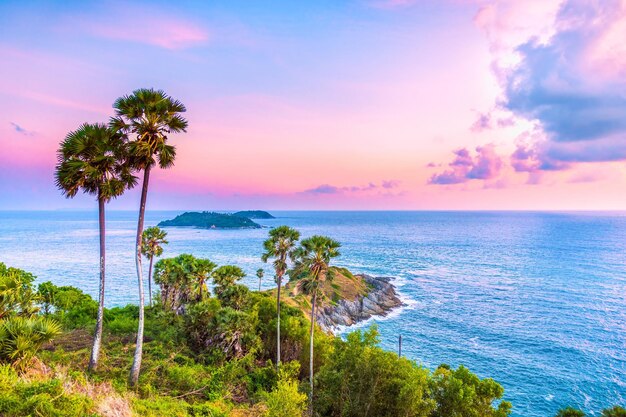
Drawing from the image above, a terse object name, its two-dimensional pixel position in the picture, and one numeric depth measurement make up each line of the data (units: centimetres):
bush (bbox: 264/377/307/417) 1872
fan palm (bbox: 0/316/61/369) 1396
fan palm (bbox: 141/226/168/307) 4456
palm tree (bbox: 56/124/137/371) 1838
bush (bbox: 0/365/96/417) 1130
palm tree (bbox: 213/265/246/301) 3966
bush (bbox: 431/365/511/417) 2562
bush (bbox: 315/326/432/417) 2441
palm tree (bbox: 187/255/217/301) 3979
